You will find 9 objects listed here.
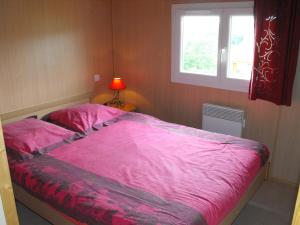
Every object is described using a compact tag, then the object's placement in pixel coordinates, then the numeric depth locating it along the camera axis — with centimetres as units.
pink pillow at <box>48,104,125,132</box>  329
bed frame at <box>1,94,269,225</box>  232
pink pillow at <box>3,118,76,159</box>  275
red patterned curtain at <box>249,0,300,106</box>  285
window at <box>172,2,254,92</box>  330
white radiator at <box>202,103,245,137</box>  344
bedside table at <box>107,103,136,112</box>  415
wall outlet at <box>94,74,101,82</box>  410
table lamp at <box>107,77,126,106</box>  404
